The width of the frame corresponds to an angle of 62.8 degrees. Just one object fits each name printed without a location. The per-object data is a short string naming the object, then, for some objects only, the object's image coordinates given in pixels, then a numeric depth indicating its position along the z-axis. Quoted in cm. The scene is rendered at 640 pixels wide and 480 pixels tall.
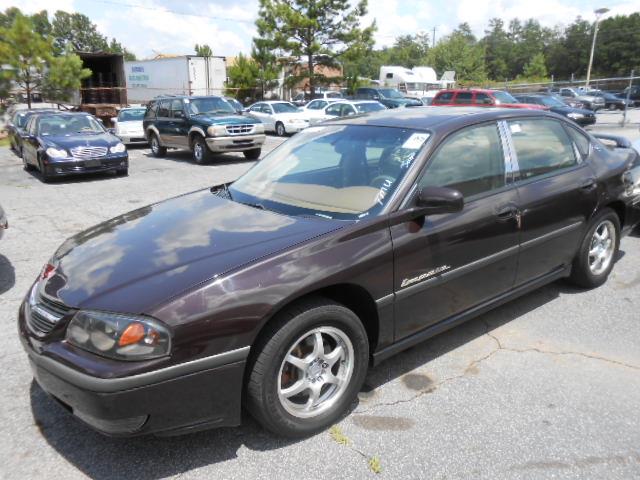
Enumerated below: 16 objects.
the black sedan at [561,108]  2108
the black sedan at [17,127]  1378
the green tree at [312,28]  3128
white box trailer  2914
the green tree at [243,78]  3522
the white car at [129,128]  1750
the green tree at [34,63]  1989
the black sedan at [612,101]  3547
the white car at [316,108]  2112
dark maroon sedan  230
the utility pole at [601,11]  3316
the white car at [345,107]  2039
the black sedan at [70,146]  1089
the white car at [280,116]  2081
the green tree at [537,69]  7500
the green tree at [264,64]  3322
